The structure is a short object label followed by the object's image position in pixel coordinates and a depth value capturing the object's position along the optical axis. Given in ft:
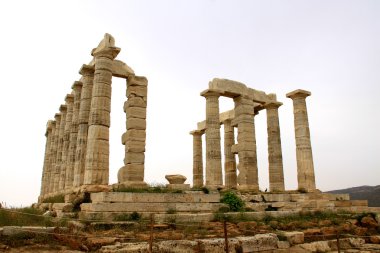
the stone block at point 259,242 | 31.75
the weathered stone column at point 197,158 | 90.42
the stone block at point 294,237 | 35.73
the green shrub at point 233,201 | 51.65
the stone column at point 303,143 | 72.15
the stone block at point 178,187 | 52.80
